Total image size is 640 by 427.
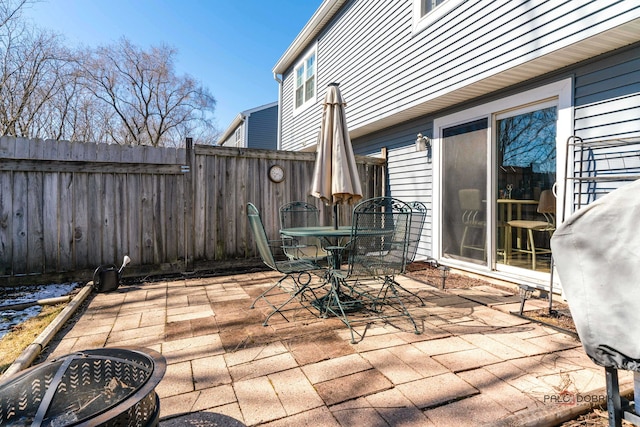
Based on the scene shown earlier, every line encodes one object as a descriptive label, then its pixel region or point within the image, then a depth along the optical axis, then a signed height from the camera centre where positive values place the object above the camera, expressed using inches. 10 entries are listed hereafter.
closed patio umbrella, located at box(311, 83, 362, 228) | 135.3 +18.8
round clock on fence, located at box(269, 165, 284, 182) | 207.0 +19.6
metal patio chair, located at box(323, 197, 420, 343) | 104.9 -16.7
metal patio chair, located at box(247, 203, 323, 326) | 109.0 -21.1
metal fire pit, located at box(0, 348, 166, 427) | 38.5 -23.3
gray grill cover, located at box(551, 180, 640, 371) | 45.3 -10.1
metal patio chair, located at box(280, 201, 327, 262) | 152.0 -11.7
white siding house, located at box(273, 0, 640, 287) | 118.8 +48.8
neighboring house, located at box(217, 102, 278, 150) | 572.1 +137.4
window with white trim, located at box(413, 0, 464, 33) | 169.3 +101.4
